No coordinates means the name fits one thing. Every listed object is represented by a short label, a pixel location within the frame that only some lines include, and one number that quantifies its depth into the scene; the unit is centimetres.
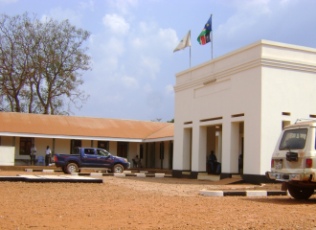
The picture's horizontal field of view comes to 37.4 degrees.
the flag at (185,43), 2806
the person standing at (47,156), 3488
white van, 1202
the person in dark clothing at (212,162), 2433
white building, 1994
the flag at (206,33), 2623
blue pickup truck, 2865
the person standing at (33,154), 3534
